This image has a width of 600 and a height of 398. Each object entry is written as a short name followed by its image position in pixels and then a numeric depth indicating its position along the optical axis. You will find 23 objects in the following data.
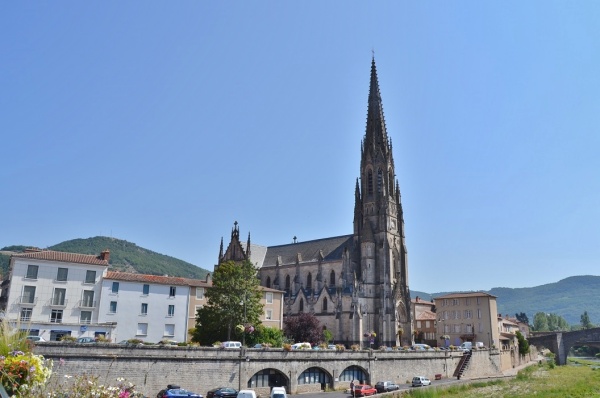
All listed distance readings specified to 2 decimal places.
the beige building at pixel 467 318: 81.38
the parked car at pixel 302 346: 47.41
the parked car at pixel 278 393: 36.06
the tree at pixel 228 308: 52.46
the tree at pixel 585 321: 185.32
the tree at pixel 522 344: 92.19
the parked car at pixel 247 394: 33.46
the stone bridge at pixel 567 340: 104.50
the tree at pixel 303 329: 77.40
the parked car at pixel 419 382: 51.53
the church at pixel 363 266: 82.94
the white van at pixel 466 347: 68.75
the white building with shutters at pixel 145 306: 48.22
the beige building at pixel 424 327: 91.93
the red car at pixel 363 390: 41.94
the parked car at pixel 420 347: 62.59
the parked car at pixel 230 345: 42.58
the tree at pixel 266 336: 56.00
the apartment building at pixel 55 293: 44.28
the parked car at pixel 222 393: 36.84
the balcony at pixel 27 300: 44.12
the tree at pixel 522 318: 170.25
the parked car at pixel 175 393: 32.55
